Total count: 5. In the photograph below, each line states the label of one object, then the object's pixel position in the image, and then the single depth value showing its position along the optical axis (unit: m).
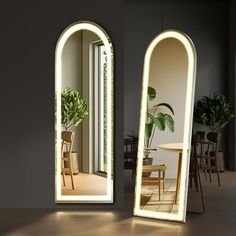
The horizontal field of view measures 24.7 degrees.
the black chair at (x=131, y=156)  8.01
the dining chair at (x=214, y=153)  8.17
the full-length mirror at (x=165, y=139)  5.88
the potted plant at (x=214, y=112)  9.85
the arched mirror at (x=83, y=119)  6.53
